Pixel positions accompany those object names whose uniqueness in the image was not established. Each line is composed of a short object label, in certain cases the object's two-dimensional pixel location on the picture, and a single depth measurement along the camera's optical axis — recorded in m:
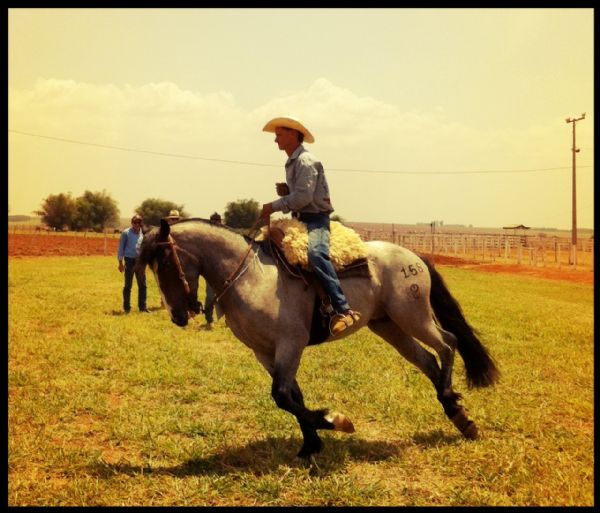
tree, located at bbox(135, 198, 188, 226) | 72.81
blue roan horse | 4.33
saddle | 4.52
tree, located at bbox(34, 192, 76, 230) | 85.62
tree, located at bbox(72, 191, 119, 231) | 88.00
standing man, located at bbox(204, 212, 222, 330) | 9.84
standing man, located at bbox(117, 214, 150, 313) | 11.94
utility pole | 34.78
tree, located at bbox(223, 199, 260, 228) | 56.00
